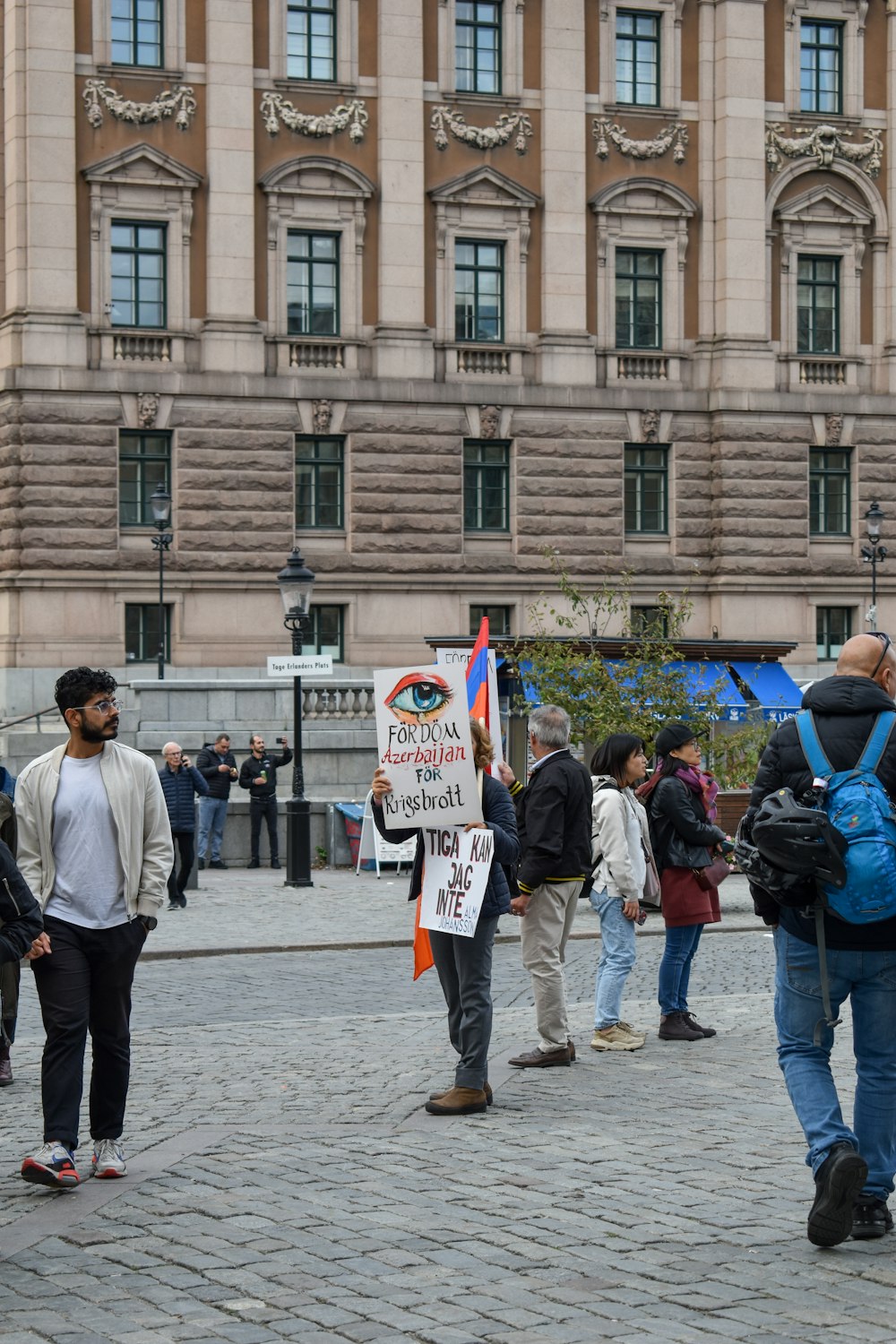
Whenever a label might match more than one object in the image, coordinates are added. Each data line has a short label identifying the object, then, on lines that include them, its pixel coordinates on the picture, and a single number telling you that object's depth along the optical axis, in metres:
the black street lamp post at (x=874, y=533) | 41.06
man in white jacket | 8.85
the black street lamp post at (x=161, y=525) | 37.62
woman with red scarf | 12.90
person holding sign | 10.46
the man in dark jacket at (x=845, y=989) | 7.60
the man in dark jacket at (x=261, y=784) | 28.17
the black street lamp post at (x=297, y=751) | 25.83
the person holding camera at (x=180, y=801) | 23.58
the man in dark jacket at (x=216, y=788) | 27.95
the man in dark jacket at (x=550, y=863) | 11.87
